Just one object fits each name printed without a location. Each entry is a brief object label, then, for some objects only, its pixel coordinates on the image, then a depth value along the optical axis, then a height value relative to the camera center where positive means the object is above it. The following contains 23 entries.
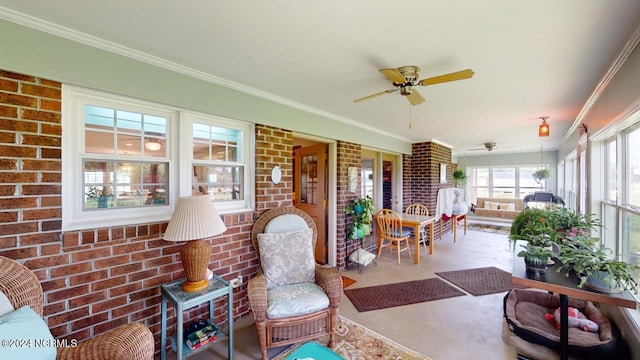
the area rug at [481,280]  3.21 -1.43
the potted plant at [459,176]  8.09 +0.14
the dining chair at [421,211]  5.14 -0.69
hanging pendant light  3.33 +0.70
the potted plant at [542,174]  6.97 +0.19
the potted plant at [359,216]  3.81 -0.58
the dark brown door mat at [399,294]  2.85 -1.43
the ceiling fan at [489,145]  5.76 +0.85
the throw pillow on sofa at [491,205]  8.15 -0.83
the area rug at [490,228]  6.72 -1.39
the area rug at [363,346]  2.01 -1.44
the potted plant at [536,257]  1.90 -0.61
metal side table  1.67 -0.89
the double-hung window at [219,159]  2.25 +0.20
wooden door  3.84 -0.11
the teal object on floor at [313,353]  1.39 -1.02
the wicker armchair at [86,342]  1.26 -0.86
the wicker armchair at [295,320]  1.87 -1.12
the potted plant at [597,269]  1.51 -0.58
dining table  4.11 -0.75
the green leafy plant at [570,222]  2.27 -0.39
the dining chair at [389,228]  4.17 -0.84
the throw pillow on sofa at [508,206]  7.91 -0.84
